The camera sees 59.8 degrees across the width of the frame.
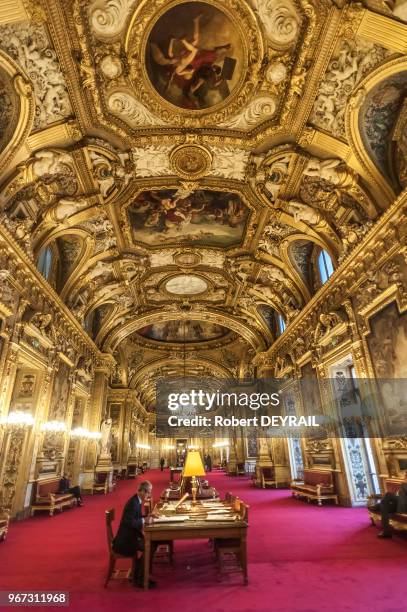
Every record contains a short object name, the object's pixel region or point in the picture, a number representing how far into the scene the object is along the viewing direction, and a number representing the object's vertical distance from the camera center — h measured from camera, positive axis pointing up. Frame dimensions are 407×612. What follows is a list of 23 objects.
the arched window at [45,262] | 10.94 +6.05
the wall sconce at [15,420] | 8.19 +1.05
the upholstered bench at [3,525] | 6.85 -1.04
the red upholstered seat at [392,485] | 7.22 -0.55
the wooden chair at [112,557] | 4.51 -1.09
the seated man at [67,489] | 11.49 -0.70
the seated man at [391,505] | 6.37 -0.82
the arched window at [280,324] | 17.22 +6.18
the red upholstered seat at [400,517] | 6.07 -0.97
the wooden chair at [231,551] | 4.58 -1.08
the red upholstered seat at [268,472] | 16.56 -0.54
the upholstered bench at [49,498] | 9.84 -0.84
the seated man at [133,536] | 4.54 -0.86
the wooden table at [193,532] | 4.32 -0.79
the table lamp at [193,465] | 5.70 -0.04
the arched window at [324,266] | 11.77 +6.04
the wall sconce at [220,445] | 39.16 +1.83
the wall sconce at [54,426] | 10.71 +1.16
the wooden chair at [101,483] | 15.33 -0.74
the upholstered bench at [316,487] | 10.37 -0.80
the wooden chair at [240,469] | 26.36 -0.57
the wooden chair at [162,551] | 5.13 -1.27
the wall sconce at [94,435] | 15.80 +1.24
